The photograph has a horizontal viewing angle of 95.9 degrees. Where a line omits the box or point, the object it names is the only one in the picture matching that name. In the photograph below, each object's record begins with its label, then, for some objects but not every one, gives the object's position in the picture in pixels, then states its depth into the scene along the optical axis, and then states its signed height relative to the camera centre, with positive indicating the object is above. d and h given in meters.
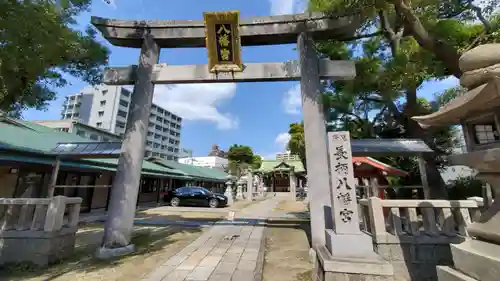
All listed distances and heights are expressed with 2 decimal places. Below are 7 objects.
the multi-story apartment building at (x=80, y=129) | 22.64 +5.77
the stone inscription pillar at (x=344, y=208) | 4.05 -0.34
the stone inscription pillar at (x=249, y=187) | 26.23 +0.16
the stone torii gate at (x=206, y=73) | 6.16 +3.55
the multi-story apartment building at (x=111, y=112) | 57.22 +19.49
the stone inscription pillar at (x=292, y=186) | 27.73 +0.39
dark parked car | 18.64 -0.85
